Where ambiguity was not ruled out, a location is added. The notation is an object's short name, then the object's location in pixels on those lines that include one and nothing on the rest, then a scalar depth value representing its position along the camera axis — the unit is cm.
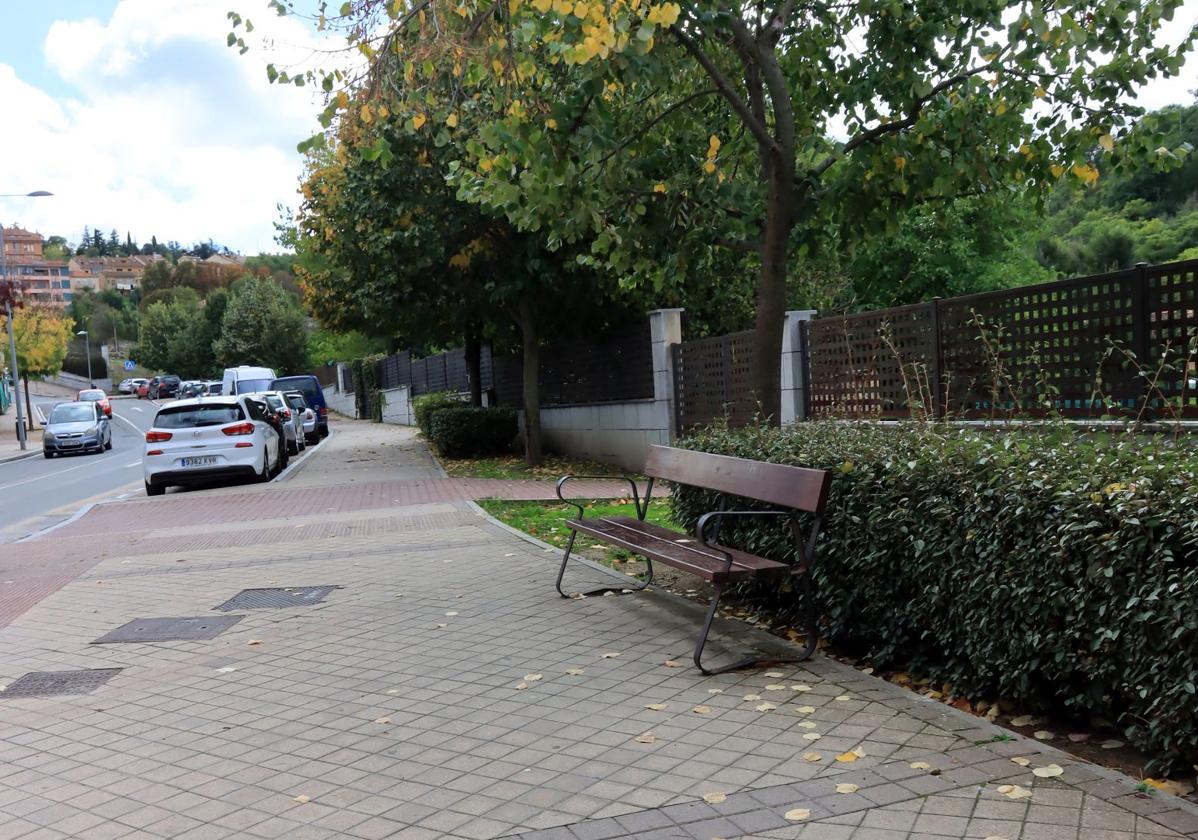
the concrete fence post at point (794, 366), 1198
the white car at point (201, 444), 1677
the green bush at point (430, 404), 2516
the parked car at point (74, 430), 3231
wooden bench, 515
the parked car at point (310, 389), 3369
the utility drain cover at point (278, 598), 744
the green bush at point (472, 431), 2058
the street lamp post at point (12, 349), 3660
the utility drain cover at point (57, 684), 544
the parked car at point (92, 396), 5658
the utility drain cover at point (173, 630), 656
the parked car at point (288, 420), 2403
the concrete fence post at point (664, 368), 1584
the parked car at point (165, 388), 8106
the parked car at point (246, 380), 3500
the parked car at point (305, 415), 2872
